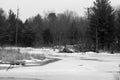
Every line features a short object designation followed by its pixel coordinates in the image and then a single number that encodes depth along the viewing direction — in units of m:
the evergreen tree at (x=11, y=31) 72.22
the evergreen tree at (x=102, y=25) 49.44
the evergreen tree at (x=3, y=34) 71.39
